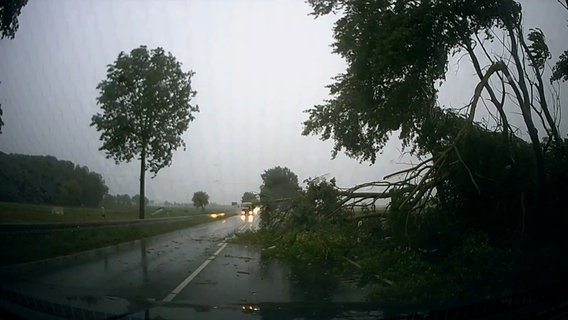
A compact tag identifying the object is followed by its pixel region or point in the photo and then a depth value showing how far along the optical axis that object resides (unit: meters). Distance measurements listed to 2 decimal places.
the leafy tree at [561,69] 12.05
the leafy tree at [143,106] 23.06
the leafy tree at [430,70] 10.22
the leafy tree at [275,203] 15.53
